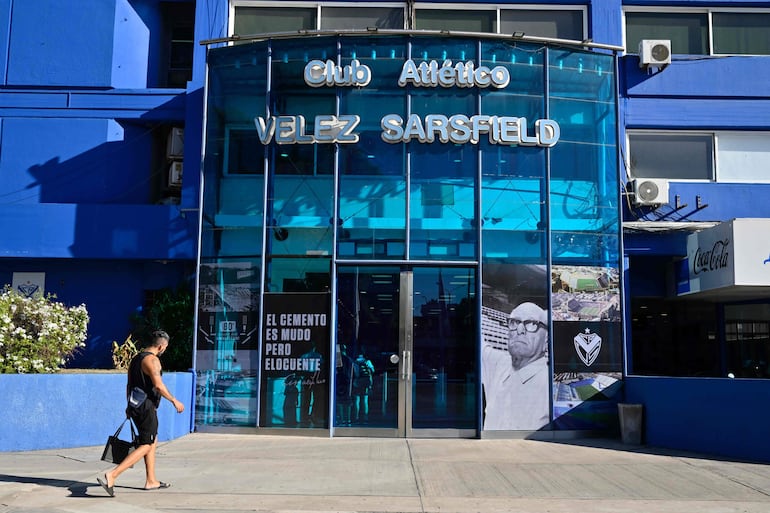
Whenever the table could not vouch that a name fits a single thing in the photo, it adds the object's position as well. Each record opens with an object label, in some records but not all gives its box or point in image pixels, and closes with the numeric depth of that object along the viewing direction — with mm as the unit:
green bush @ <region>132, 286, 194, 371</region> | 14578
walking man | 8250
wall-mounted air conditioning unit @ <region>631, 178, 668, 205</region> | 15242
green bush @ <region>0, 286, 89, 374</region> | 11344
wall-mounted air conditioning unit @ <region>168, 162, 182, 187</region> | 16266
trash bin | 12875
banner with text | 13242
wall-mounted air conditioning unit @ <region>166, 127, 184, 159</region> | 16328
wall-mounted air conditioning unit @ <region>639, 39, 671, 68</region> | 15938
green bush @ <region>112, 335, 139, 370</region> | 14258
